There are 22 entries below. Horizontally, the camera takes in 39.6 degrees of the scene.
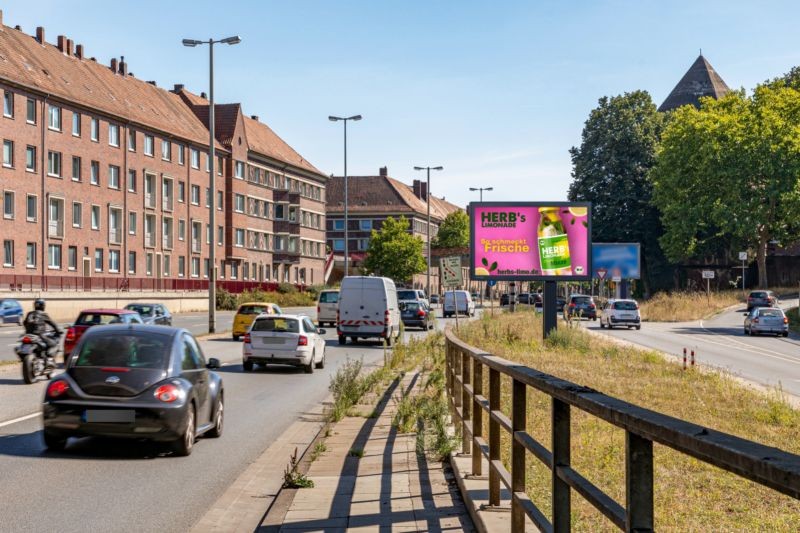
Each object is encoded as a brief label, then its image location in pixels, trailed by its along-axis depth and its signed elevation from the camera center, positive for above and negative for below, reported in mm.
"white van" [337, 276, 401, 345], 37219 -814
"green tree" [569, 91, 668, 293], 88500 +8992
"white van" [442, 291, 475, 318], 69375 -1333
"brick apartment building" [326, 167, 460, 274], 148875 +10184
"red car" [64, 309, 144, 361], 24703 -794
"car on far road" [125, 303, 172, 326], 34594 -869
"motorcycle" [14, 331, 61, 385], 19938 -1280
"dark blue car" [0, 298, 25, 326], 47750 -1087
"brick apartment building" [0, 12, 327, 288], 61750 +7291
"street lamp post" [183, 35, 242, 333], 39625 +3485
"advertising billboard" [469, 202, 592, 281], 35625 +1425
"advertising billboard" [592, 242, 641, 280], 79938 +1705
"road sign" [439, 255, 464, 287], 34125 +358
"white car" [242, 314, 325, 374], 24938 -1292
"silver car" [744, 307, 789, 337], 50594 -1801
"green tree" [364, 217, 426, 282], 121312 +3376
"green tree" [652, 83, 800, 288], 75625 +7727
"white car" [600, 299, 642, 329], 56375 -1650
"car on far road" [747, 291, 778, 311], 67688 -1067
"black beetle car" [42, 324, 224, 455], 11492 -1112
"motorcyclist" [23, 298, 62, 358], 20188 -672
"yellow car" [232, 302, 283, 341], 38750 -1033
